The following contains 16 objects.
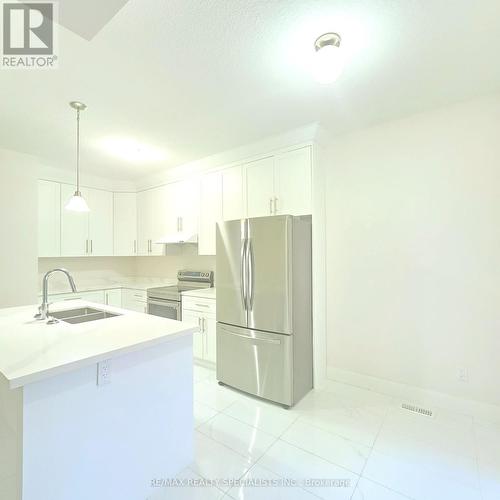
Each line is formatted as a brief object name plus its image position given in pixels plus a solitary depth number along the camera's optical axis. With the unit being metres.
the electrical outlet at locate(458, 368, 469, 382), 2.23
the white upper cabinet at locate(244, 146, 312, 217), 2.66
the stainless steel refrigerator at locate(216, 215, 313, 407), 2.37
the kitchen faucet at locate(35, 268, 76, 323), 1.79
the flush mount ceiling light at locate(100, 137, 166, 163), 2.89
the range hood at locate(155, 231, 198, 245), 3.60
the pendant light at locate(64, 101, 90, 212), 2.13
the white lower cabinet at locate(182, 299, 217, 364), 3.09
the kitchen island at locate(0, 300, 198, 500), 1.12
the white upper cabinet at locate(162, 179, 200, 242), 3.65
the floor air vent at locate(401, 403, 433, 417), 2.24
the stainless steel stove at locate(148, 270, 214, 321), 3.44
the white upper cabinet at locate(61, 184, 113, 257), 3.85
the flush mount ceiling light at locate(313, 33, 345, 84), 1.48
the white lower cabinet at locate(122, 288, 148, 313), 3.81
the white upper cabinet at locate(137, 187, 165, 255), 4.11
